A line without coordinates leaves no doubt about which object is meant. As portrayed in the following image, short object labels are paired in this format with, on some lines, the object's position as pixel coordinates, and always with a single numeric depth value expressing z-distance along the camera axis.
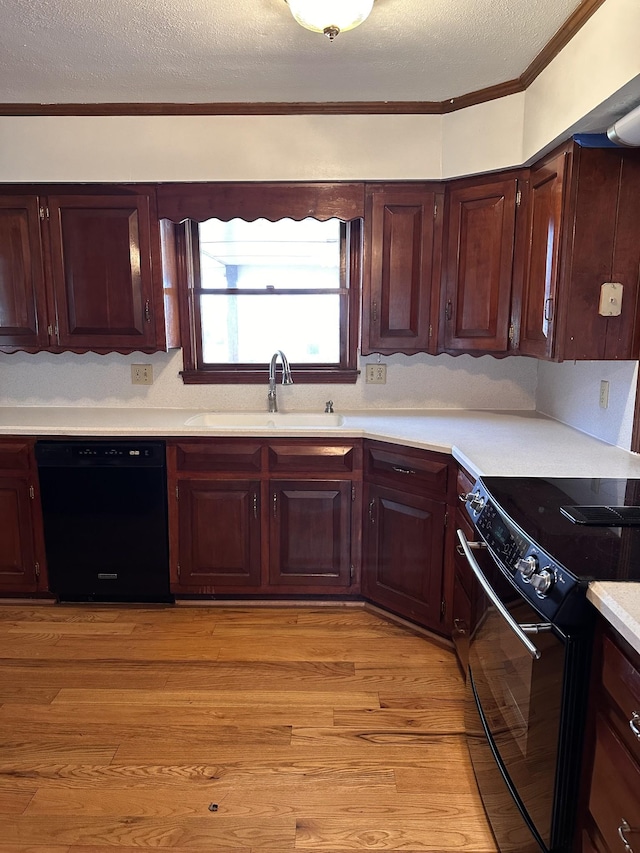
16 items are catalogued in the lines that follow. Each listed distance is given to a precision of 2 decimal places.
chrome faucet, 2.91
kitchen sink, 2.95
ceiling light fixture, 1.66
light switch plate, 2.04
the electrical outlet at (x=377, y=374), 3.09
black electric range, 1.20
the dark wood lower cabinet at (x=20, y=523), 2.68
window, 3.04
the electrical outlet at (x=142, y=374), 3.14
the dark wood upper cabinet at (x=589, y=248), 1.99
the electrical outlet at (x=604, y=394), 2.31
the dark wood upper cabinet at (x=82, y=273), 2.76
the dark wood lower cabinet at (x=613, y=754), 1.01
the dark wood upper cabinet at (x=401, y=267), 2.69
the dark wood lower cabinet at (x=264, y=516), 2.64
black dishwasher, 2.65
